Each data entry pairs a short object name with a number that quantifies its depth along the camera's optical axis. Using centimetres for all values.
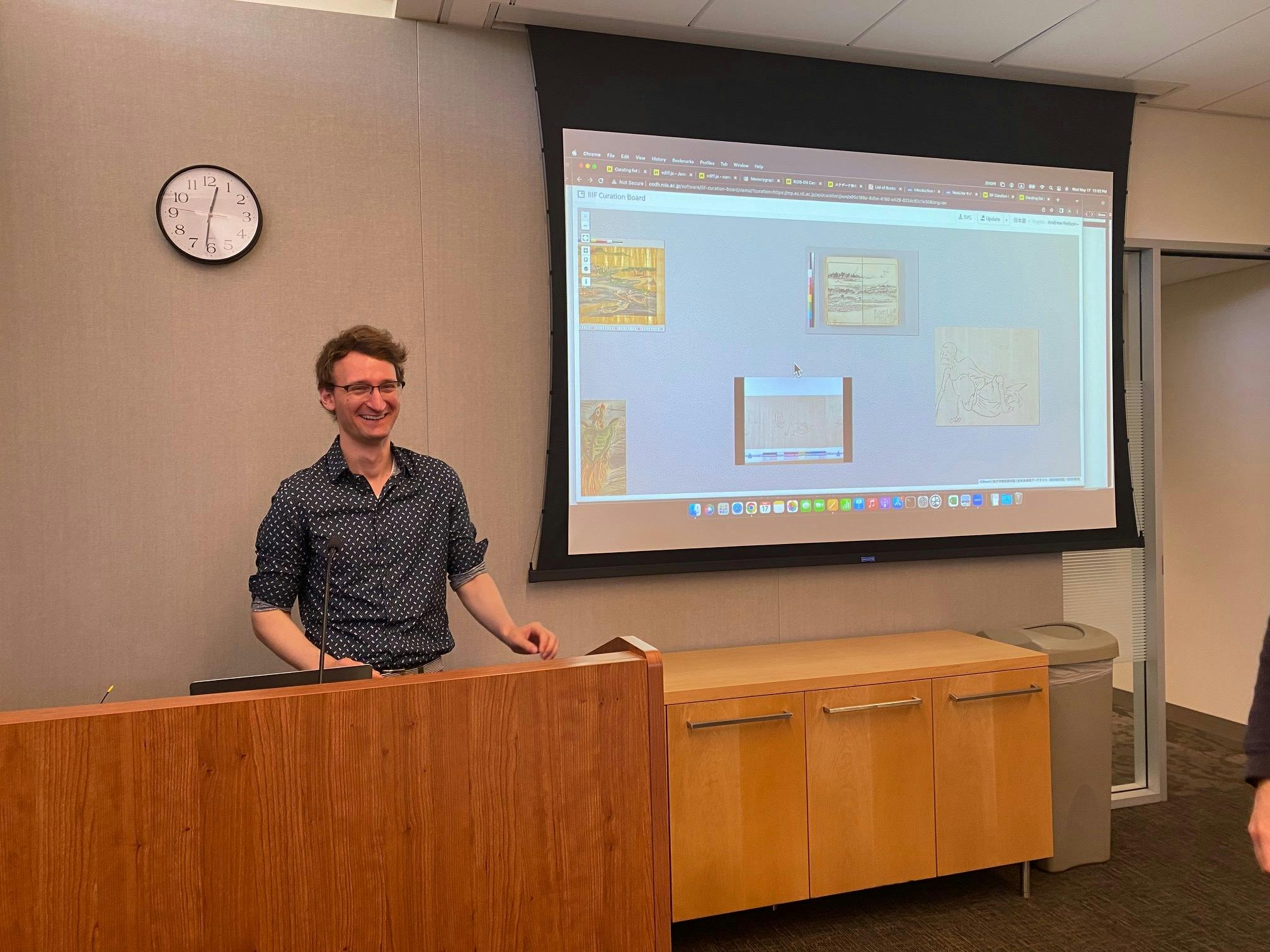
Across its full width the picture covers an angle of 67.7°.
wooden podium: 120
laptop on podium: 147
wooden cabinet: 256
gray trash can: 298
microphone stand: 140
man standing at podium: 208
